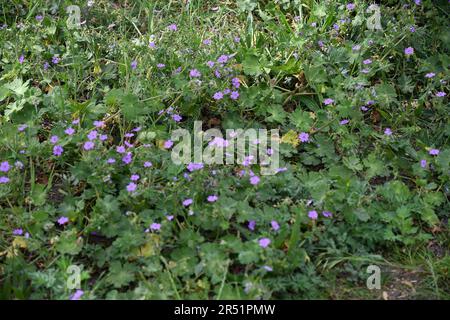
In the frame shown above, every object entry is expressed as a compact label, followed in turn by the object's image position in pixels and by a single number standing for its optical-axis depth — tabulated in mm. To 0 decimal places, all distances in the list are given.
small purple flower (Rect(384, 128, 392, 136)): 3200
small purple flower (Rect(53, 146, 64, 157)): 3061
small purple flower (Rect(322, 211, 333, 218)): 2831
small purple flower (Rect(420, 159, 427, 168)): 3106
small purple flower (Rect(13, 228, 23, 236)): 2777
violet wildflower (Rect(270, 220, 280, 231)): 2723
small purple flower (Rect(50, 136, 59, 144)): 3109
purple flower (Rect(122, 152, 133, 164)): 3023
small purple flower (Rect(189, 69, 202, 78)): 3363
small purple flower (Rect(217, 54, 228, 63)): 3504
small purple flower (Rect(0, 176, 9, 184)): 2930
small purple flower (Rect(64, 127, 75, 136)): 3096
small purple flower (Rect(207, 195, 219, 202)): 2789
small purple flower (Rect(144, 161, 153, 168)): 2986
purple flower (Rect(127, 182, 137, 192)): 2840
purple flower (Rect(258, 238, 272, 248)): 2613
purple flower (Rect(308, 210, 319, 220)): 2759
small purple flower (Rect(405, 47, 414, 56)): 3600
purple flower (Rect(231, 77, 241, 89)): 3453
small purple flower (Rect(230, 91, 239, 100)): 3391
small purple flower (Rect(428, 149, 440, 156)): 3110
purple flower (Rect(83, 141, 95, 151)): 2975
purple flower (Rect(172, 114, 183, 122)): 3303
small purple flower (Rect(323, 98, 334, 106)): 3400
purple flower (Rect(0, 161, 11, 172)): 2979
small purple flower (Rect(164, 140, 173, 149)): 3115
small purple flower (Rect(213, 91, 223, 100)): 3363
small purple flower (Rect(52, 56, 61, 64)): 3719
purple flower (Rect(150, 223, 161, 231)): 2686
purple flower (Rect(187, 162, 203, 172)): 2883
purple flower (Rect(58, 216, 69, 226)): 2771
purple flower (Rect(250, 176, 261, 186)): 2877
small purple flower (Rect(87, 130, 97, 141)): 3067
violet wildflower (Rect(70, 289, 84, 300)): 2500
